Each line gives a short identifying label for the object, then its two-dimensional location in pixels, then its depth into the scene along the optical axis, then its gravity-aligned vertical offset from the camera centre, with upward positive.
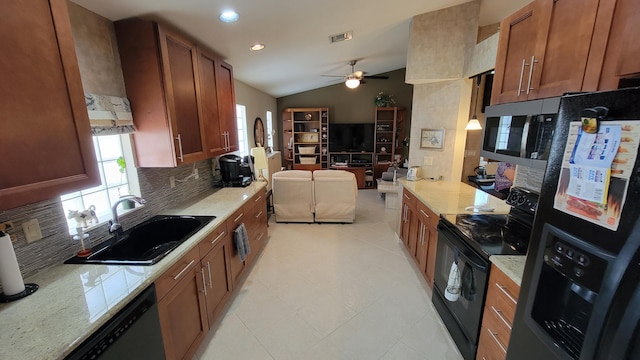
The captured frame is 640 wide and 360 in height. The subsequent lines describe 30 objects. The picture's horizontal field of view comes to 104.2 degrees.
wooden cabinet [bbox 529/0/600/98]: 1.15 +0.44
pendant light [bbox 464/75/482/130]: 3.00 +0.11
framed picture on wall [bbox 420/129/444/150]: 3.20 -0.05
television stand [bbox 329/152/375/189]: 6.86 -0.80
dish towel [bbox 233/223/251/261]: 2.34 -0.98
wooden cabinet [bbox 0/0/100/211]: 0.90 +0.11
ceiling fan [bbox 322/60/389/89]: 4.91 +1.12
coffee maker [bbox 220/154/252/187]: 3.15 -0.45
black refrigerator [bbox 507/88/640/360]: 0.69 -0.34
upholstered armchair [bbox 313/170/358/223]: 3.97 -0.97
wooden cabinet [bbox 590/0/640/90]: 0.96 +0.35
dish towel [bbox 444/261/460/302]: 1.74 -1.04
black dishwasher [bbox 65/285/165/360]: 0.96 -0.85
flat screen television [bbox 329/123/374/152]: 7.07 -0.05
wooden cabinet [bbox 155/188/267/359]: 1.43 -1.05
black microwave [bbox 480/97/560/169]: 1.33 +0.02
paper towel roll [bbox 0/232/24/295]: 1.04 -0.56
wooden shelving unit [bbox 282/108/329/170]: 7.20 -0.06
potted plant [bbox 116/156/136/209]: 1.68 -0.29
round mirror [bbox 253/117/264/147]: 5.06 +0.09
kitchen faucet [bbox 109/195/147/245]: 1.62 -0.55
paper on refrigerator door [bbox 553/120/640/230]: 0.71 -0.13
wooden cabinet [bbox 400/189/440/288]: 2.34 -1.03
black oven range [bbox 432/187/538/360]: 1.53 -0.75
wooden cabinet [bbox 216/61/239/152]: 2.70 +0.35
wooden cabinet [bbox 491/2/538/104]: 1.50 +0.51
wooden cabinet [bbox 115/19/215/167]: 1.72 +0.35
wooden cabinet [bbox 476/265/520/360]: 1.29 -0.99
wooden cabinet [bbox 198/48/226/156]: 2.33 +0.35
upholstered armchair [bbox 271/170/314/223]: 4.00 -0.97
